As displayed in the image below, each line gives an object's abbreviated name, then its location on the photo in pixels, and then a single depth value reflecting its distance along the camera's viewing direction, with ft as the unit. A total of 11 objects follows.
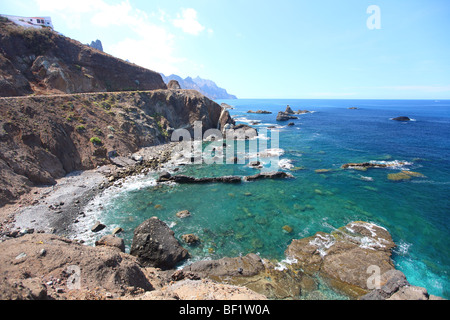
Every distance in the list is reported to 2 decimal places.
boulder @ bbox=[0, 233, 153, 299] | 34.65
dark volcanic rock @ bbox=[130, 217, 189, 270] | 56.80
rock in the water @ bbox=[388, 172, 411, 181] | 111.18
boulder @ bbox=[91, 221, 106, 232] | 69.77
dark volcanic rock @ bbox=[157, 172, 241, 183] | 111.14
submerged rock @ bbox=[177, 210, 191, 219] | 80.53
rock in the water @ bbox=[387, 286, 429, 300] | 41.24
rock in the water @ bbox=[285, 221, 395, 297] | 52.60
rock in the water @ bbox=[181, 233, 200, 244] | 66.28
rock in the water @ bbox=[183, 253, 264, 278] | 53.36
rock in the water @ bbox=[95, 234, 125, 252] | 56.44
